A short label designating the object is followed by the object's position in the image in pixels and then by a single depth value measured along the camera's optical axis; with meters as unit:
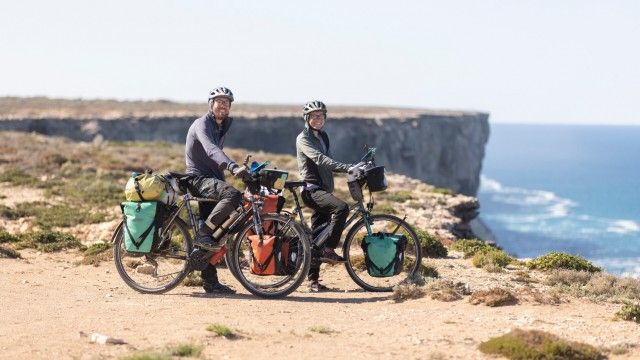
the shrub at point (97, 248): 14.07
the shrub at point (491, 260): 13.64
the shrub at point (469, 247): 14.96
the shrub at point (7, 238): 15.51
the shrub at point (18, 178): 25.78
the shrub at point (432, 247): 14.80
